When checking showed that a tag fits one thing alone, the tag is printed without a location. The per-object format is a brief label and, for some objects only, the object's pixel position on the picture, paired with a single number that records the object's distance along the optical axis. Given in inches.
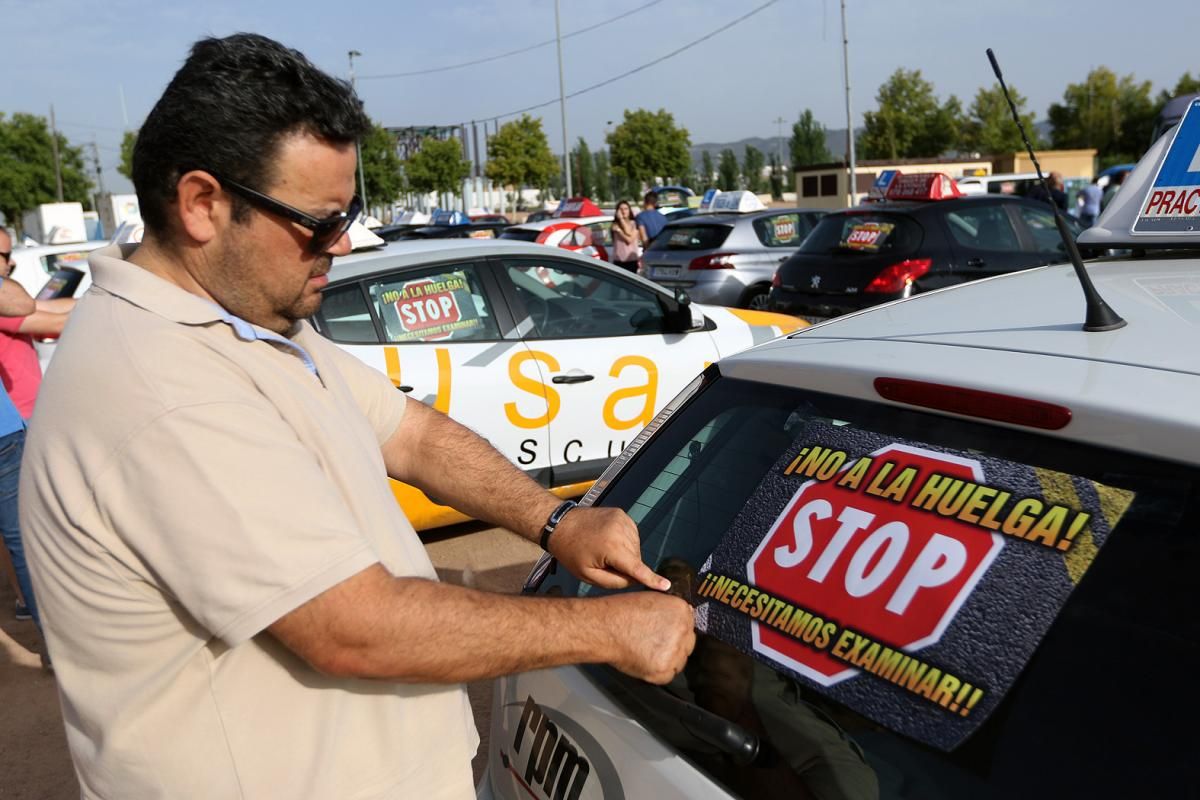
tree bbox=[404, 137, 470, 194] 2293.3
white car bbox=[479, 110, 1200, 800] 49.8
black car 342.0
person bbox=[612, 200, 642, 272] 541.0
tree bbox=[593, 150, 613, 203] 3408.7
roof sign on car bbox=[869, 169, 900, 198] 427.6
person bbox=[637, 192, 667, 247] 586.9
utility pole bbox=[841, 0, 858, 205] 1214.0
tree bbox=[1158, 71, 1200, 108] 1772.5
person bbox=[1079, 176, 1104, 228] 635.5
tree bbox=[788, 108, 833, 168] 2669.8
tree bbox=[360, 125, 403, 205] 2128.4
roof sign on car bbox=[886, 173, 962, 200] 371.9
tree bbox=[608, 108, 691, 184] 2135.8
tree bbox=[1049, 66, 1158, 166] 1955.0
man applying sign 49.3
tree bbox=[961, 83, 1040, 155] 1982.0
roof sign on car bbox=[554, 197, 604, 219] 767.7
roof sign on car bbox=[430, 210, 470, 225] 920.2
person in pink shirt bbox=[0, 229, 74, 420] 173.8
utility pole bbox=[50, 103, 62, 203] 2046.0
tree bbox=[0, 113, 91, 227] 2003.0
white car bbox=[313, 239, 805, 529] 191.2
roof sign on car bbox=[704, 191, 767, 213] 619.5
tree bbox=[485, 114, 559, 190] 2119.8
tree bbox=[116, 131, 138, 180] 1897.8
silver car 473.4
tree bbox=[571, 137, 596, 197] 3342.5
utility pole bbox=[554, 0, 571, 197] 1327.5
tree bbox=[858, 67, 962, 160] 2054.6
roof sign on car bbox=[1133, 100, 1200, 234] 96.5
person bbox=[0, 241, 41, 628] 153.1
